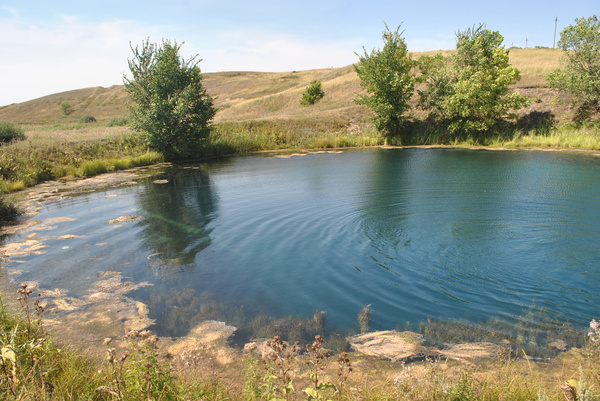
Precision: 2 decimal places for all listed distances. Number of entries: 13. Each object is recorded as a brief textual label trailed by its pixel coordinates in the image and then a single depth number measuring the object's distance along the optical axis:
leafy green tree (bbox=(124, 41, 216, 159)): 26.50
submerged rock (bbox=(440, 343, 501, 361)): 5.65
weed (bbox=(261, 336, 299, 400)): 3.49
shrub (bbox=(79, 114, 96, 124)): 61.47
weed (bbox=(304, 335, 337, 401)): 3.29
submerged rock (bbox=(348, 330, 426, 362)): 5.79
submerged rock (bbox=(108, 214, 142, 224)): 13.65
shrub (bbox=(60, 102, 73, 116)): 78.19
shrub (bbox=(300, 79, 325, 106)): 53.53
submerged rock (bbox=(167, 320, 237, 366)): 5.88
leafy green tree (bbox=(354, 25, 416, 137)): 31.45
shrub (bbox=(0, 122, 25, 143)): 27.28
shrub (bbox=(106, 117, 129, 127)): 50.28
